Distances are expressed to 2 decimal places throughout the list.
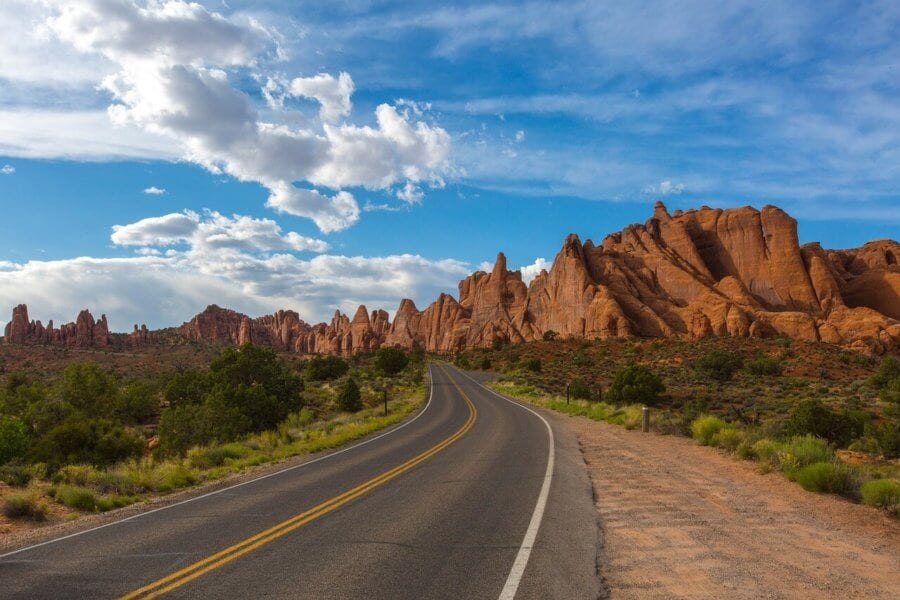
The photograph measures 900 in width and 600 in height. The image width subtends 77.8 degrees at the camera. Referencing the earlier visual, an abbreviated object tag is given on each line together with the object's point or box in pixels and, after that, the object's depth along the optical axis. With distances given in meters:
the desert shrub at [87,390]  34.94
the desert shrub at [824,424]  22.25
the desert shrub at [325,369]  69.34
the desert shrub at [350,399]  41.28
